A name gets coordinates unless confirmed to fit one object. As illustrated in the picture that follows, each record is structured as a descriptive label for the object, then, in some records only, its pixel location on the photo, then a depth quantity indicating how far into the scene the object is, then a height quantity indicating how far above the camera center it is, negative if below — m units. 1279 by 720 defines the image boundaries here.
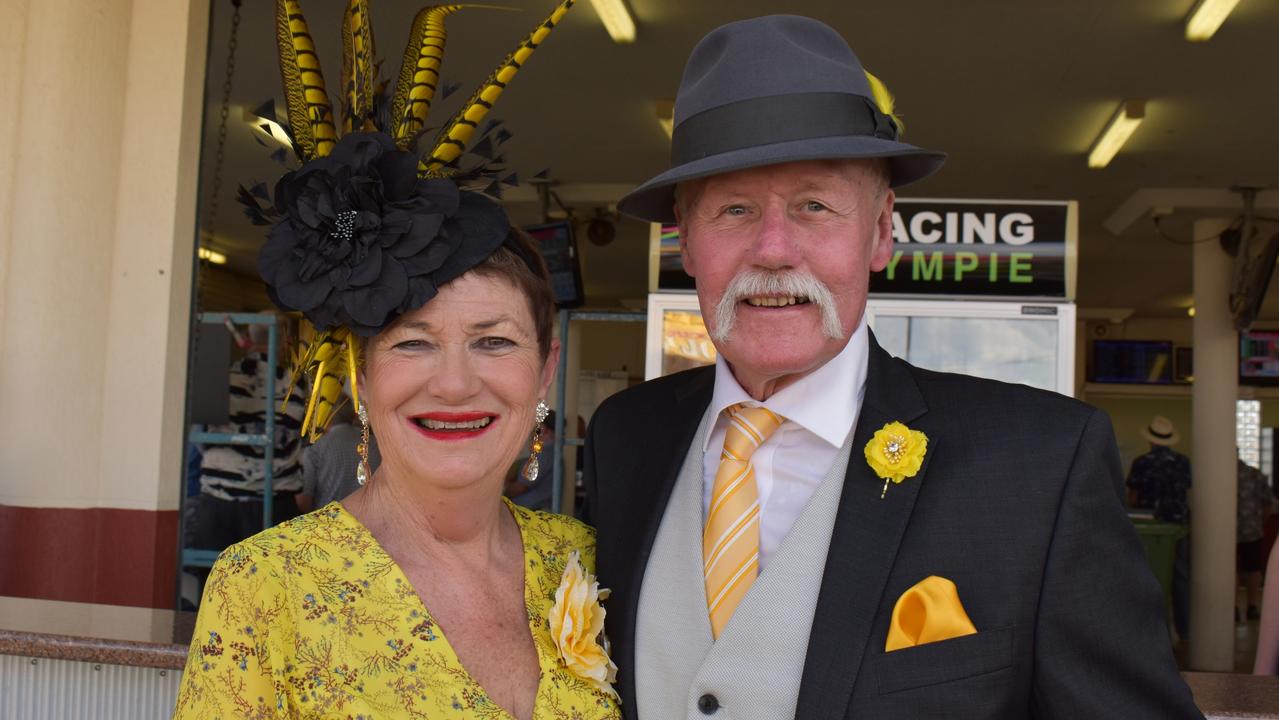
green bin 7.96 -0.99
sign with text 3.26 +0.47
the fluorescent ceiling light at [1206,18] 4.82 +1.80
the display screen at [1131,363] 15.28 +0.64
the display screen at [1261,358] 11.68 +0.62
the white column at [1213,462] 8.30 -0.39
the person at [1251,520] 9.22 -0.92
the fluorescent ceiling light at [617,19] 5.02 +1.76
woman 1.42 -0.20
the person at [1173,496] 8.77 -0.70
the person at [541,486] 5.35 -0.53
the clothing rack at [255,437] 3.94 -0.23
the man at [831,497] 1.35 -0.14
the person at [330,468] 4.98 -0.42
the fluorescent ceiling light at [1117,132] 6.30 +1.70
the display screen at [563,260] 6.21 +0.74
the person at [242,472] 4.91 -0.44
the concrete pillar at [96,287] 3.22 +0.25
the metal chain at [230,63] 4.46 +1.30
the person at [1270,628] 2.52 -0.50
